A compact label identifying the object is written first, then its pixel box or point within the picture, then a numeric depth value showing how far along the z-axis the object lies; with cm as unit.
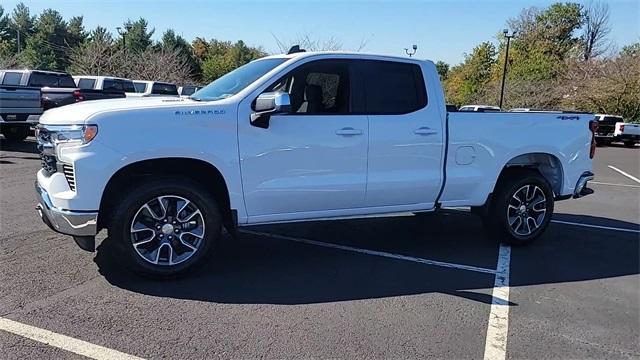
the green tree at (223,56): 6197
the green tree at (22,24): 6550
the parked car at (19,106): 1347
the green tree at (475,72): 6038
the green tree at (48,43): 5625
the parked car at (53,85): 1499
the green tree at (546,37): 5088
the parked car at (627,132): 2630
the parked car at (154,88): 2680
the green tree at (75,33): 6381
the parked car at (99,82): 2312
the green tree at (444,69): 8056
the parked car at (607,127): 2670
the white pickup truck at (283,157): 457
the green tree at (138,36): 5821
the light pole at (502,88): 3819
